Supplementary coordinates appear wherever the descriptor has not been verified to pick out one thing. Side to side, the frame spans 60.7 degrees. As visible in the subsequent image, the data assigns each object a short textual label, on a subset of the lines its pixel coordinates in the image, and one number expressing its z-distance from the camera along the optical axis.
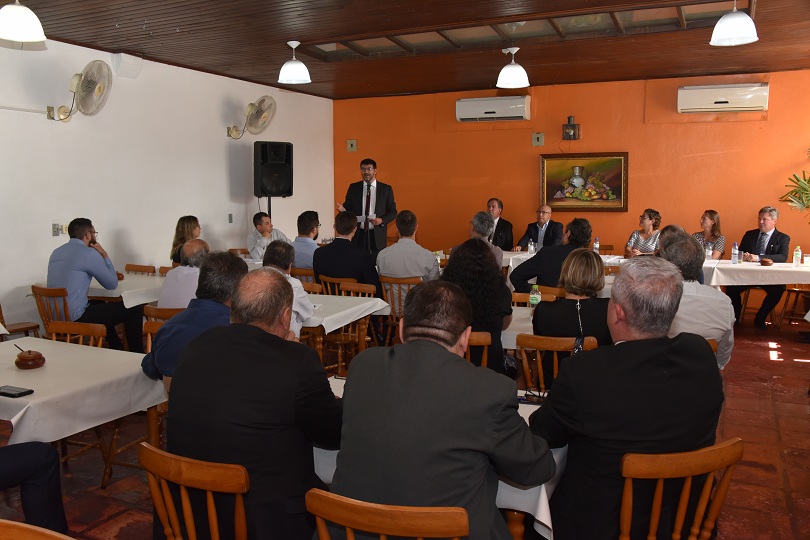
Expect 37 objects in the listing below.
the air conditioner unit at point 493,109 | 9.55
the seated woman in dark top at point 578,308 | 3.46
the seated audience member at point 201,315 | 3.06
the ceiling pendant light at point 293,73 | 5.94
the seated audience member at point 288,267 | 4.20
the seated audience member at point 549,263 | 5.55
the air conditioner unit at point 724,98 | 8.47
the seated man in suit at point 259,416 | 2.05
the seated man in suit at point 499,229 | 9.45
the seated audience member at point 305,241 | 6.66
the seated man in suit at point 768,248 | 7.80
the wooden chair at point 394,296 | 5.46
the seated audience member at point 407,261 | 5.83
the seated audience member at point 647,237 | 8.10
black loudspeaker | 8.75
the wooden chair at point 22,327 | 5.88
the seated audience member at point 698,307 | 3.62
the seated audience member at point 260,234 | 7.82
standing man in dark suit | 8.53
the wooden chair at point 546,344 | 2.99
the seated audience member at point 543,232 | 8.96
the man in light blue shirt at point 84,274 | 5.49
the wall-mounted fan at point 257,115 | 8.86
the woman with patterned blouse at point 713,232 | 8.03
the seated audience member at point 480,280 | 3.79
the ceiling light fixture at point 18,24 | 3.98
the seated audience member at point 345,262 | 5.78
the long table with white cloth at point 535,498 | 2.07
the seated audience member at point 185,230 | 6.73
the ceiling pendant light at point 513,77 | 6.37
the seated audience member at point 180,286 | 4.56
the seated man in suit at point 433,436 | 1.71
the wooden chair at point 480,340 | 3.22
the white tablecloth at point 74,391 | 2.70
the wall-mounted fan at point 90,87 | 6.44
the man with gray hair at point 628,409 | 1.97
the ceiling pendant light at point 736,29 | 4.39
